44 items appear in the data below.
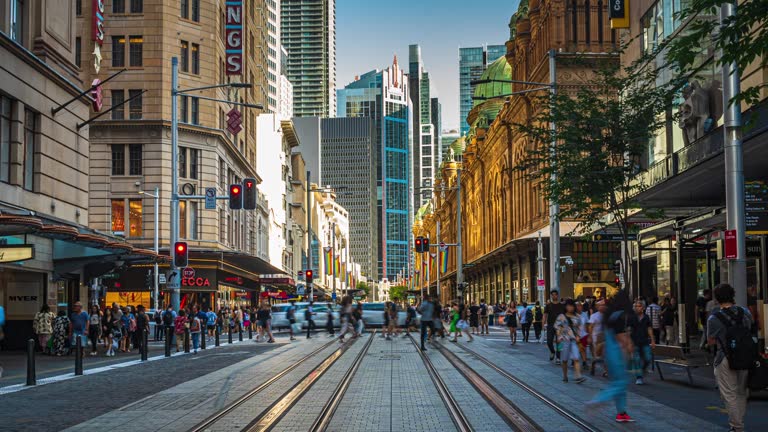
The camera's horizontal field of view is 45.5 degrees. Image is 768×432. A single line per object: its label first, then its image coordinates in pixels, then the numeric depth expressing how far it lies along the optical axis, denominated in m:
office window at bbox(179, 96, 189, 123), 55.66
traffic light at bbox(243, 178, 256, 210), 30.09
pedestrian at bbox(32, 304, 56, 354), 28.55
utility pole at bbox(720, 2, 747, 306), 16.72
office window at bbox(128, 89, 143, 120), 54.31
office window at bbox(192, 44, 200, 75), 56.31
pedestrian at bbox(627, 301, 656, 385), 17.94
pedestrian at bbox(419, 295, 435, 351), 30.25
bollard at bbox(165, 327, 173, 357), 28.55
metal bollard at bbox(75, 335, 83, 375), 20.18
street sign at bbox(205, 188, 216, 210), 40.21
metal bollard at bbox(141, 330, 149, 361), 26.22
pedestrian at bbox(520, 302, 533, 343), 36.00
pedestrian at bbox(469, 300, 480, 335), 44.03
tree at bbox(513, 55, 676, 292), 23.53
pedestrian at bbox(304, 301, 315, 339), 43.03
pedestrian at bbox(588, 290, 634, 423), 11.72
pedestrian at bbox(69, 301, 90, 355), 26.58
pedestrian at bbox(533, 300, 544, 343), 36.97
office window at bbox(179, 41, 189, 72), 55.69
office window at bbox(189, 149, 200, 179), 56.01
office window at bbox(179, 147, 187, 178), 55.56
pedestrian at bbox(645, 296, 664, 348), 25.86
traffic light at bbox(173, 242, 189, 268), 31.64
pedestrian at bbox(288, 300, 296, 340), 40.38
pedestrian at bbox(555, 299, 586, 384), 17.86
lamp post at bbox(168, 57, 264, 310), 34.38
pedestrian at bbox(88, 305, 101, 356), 30.27
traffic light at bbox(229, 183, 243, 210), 30.25
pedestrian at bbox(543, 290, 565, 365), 23.88
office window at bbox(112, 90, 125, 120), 54.25
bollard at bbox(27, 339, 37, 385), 18.06
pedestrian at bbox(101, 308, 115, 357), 29.73
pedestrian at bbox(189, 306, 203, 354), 31.48
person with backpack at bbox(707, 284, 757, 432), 10.74
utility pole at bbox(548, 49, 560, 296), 34.25
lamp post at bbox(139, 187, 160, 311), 50.38
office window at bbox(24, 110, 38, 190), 28.64
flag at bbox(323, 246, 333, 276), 106.84
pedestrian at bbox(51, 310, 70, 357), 29.03
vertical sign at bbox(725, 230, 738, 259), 16.66
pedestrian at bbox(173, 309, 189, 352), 32.38
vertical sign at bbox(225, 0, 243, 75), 57.00
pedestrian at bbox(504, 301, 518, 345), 34.62
